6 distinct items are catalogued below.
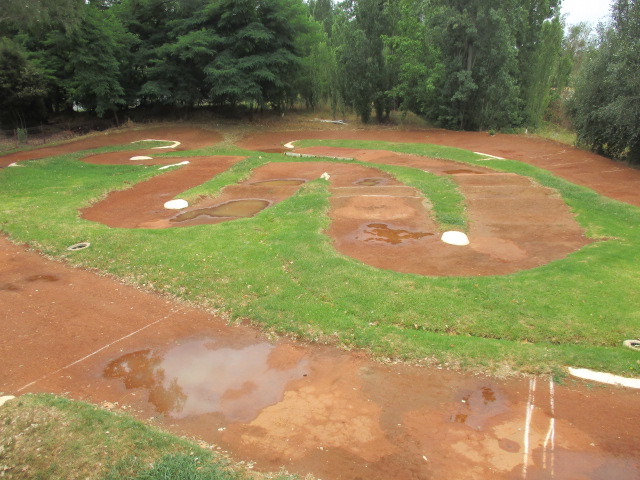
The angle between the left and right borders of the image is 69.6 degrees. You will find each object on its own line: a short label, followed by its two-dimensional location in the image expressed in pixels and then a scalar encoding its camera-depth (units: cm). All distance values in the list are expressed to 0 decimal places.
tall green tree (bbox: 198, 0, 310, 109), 3117
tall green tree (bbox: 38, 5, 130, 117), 2861
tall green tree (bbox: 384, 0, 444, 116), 3019
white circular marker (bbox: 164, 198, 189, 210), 1563
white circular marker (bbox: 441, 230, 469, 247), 1206
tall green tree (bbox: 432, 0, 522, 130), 2703
